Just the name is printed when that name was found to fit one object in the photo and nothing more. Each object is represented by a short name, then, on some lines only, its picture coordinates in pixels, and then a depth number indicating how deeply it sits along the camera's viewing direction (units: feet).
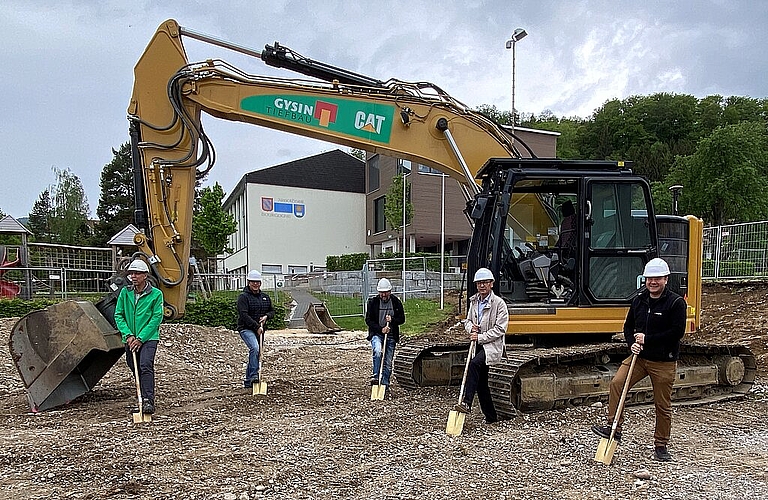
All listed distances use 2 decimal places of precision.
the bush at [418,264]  83.41
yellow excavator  23.67
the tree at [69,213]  174.70
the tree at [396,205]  103.60
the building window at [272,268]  127.24
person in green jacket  23.15
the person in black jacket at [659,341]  18.16
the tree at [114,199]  166.81
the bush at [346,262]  115.83
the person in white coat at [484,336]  21.36
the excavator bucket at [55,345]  23.80
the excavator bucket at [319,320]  57.16
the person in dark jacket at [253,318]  28.09
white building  128.06
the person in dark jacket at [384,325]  27.40
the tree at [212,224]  112.27
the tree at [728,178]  106.73
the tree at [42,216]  194.02
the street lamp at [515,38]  70.18
